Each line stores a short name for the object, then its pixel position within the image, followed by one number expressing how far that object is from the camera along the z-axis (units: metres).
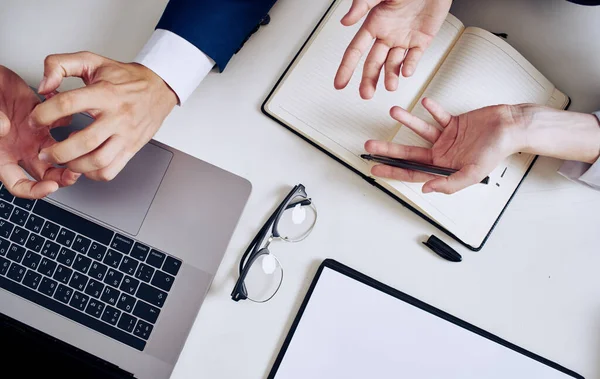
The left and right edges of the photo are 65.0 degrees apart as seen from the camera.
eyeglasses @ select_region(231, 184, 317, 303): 0.73
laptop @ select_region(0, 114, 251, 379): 0.69
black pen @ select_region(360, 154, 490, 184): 0.68
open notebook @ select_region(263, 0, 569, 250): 0.74
